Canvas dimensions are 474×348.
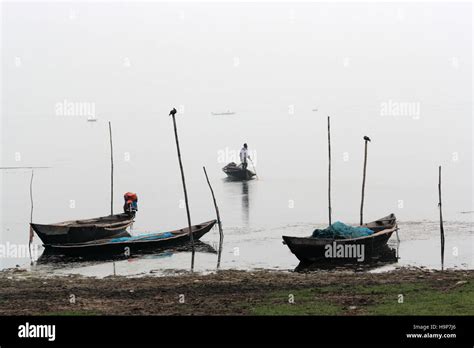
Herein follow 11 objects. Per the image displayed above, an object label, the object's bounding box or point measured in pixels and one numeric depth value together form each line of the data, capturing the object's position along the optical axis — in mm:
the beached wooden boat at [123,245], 29953
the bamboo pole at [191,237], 31016
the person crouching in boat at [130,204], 35938
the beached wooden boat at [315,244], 27203
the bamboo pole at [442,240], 30672
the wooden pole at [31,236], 32662
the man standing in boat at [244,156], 58903
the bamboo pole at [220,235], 34000
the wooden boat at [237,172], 61406
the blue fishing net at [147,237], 30628
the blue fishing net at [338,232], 27859
